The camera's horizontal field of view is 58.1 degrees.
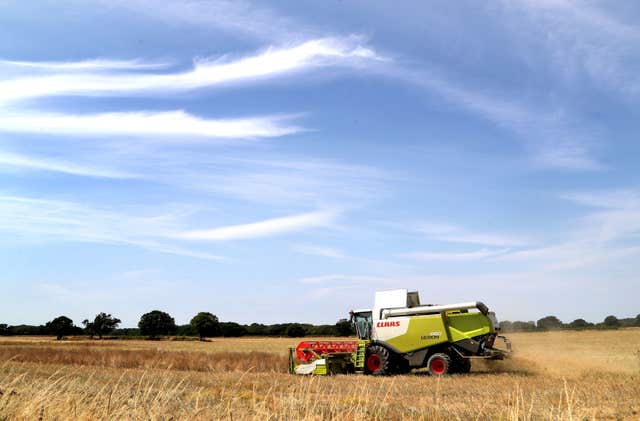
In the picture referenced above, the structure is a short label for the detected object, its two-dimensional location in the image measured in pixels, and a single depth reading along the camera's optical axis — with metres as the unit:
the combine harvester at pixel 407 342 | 21.09
